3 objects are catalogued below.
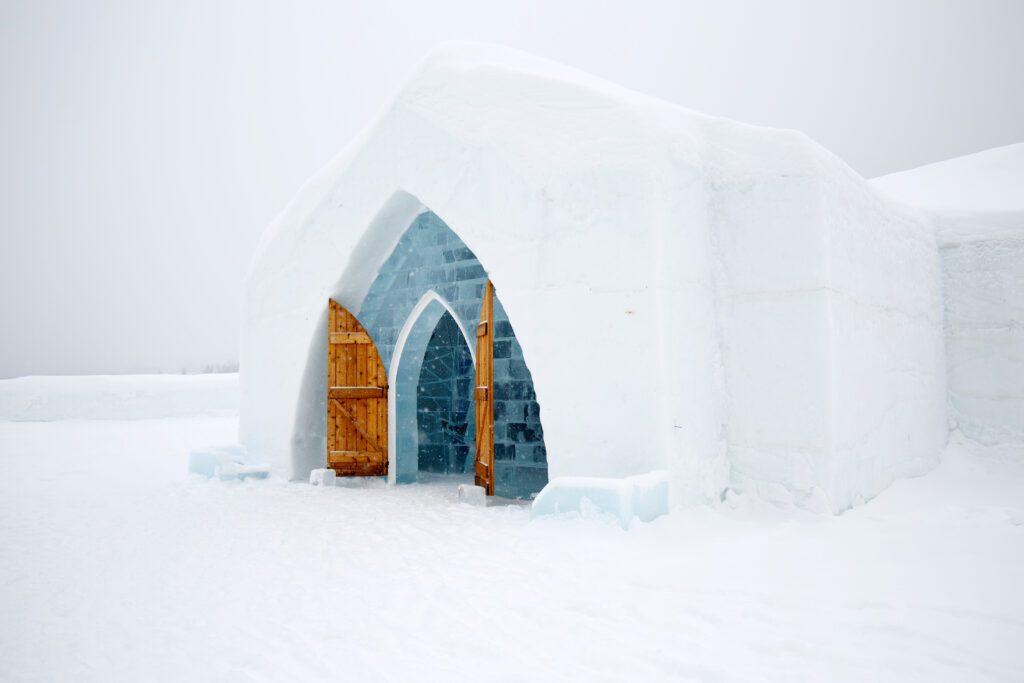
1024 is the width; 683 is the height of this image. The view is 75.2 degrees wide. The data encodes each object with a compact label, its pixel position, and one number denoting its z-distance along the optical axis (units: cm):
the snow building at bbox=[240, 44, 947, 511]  501
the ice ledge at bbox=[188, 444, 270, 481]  778
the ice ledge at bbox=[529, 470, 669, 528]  449
